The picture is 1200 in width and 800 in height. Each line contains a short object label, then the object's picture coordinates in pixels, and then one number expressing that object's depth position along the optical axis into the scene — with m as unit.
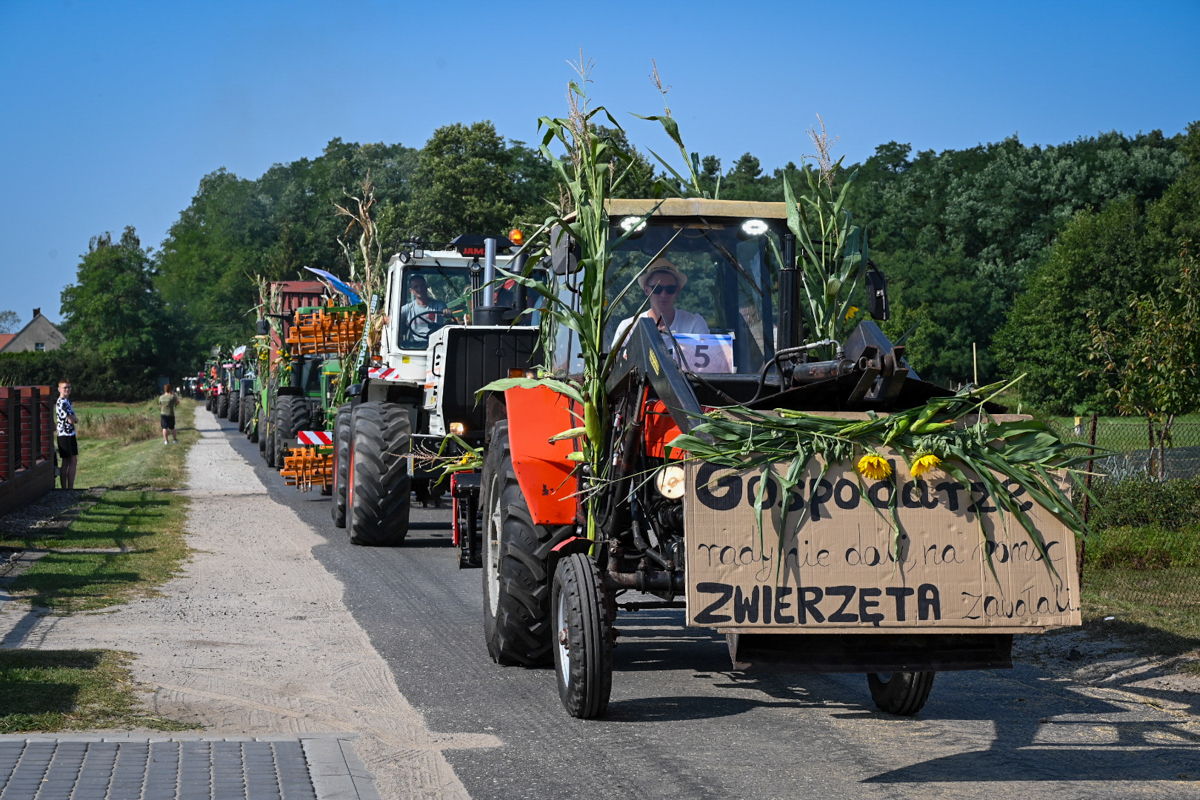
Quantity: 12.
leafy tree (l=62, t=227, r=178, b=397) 85.81
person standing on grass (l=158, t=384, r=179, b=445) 32.03
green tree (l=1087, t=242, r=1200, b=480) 14.41
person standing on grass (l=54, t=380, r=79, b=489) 19.19
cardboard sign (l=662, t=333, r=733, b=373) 6.59
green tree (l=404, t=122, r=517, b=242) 52.00
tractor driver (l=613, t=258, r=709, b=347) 6.77
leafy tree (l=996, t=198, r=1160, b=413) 52.97
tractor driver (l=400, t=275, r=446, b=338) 14.06
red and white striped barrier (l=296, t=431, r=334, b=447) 16.97
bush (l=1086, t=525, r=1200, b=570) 11.28
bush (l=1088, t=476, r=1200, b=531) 13.40
